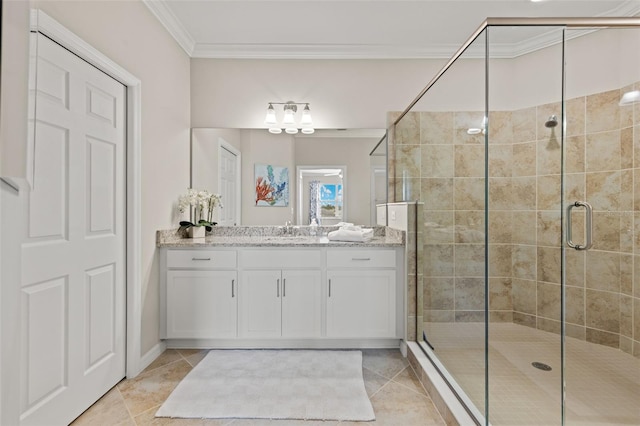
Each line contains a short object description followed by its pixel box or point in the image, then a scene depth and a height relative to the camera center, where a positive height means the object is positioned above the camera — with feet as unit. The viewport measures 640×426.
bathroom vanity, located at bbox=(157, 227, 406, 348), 8.30 -2.01
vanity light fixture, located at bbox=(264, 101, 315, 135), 9.81 +2.77
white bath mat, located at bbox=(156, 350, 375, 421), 5.83 -3.50
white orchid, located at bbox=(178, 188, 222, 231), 9.13 +0.18
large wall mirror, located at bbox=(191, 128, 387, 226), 9.97 +1.25
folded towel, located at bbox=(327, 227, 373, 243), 8.62 -0.59
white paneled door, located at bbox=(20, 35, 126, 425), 4.84 -0.59
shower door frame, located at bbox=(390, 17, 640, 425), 4.87 +2.38
